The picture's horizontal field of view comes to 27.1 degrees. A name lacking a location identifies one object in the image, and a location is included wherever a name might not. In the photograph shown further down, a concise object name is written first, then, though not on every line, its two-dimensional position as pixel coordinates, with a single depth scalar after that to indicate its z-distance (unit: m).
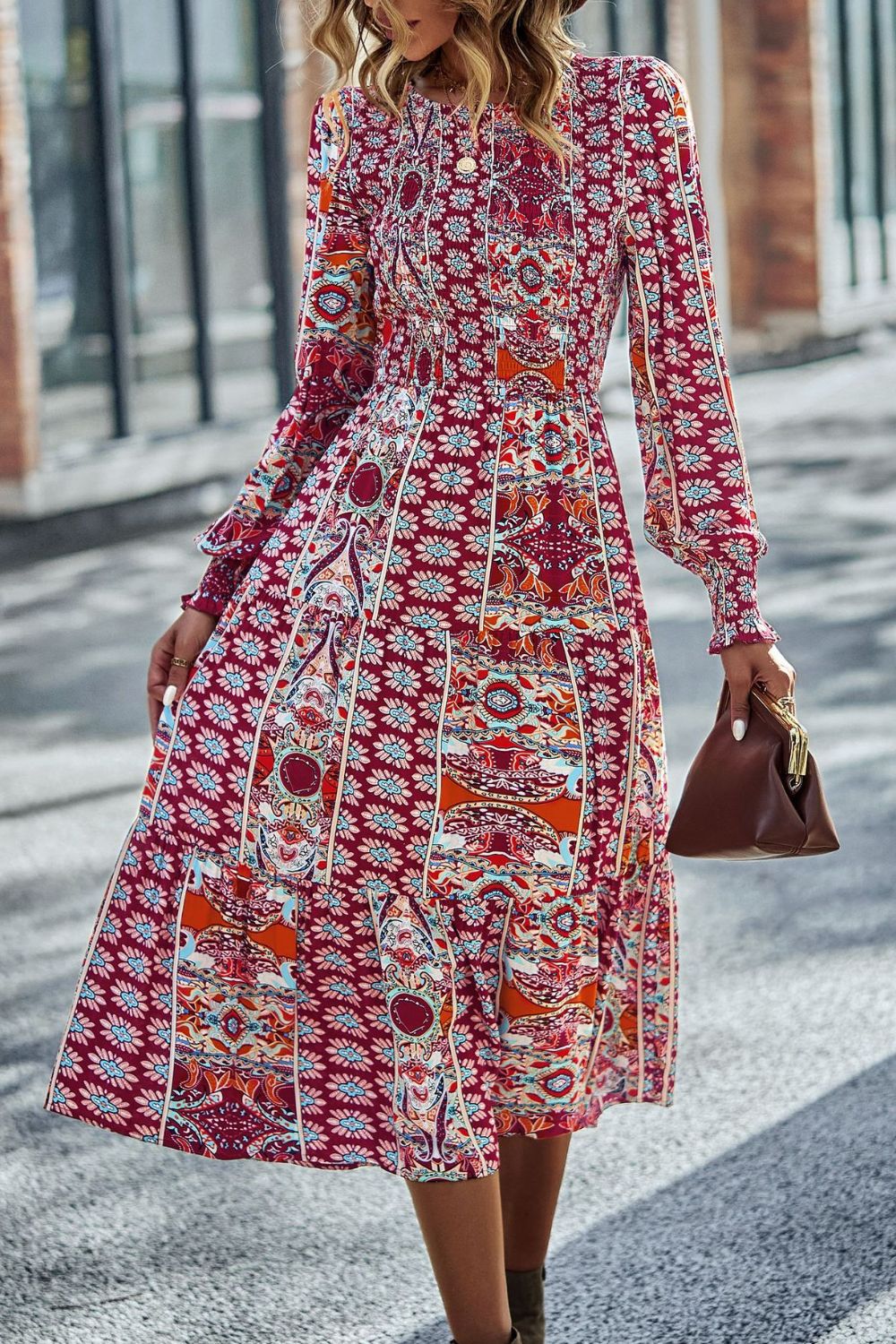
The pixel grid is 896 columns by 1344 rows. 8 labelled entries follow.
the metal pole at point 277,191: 13.10
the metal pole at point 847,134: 22.06
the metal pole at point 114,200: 11.73
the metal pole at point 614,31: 16.98
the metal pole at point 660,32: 17.94
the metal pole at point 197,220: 12.51
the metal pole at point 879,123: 22.86
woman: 2.41
